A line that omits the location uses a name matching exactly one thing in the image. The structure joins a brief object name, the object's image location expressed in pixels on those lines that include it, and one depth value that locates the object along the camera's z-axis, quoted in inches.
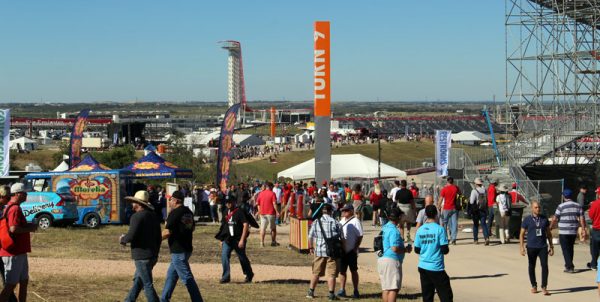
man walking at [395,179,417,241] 742.5
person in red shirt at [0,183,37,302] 386.9
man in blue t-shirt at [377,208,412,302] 425.1
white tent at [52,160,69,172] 1362.7
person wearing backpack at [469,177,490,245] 775.1
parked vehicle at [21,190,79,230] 914.7
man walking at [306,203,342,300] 489.1
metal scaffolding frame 1544.0
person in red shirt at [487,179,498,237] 791.7
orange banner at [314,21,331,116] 1148.7
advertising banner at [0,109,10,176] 956.6
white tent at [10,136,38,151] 3748.8
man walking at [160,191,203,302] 428.1
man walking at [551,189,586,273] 595.2
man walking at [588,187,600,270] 577.6
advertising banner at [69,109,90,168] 1391.5
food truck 1007.0
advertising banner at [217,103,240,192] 1167.0
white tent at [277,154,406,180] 1414.9
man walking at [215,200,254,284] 543.5
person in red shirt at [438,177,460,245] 749.3
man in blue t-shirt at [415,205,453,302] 403.5
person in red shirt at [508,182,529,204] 840.9
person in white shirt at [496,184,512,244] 753.6
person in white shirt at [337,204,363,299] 501.4
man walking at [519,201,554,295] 522.3
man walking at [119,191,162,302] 405.4
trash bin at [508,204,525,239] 807.1
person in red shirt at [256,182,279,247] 797.2
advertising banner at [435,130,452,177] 1283.2
